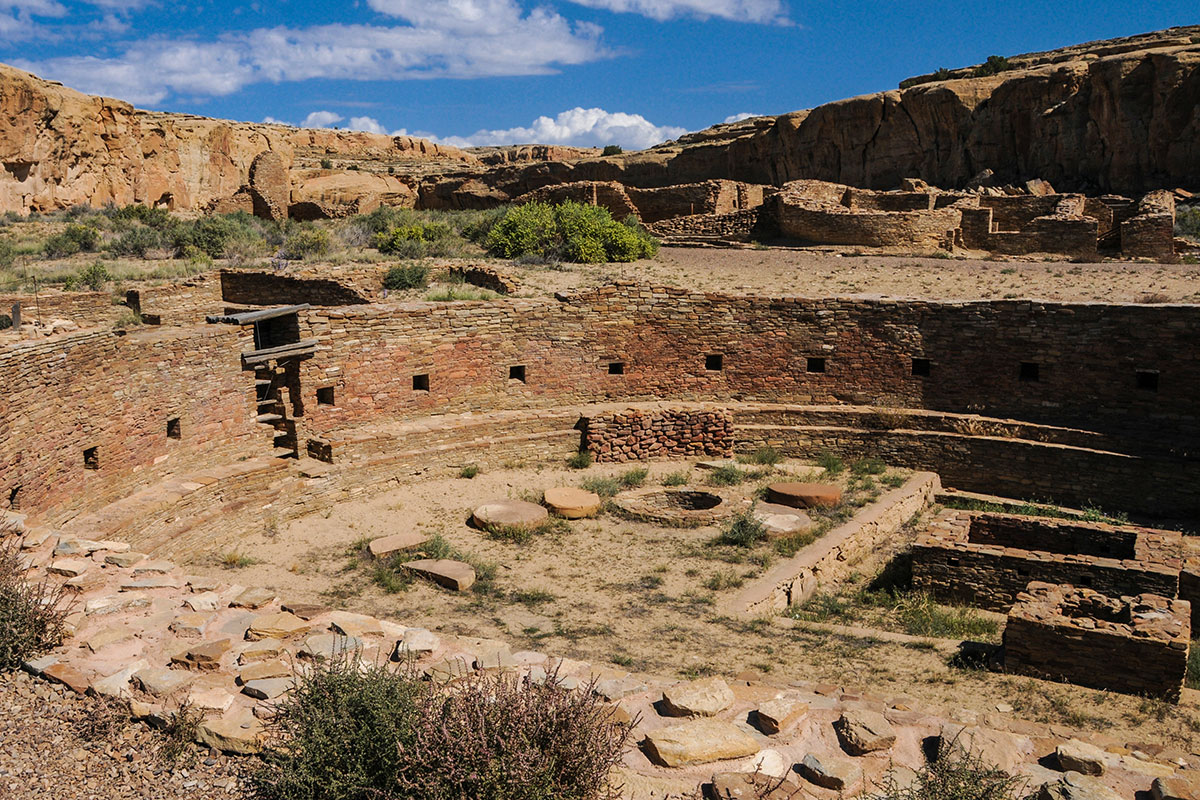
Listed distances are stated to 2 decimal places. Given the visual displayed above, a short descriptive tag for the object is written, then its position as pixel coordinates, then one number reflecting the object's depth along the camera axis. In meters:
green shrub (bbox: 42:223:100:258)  22.62
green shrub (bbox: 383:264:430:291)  18.62
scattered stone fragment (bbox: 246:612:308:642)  6.70
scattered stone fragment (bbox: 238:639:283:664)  6.23
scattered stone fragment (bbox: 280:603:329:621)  7.19
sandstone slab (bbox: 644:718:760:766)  5.34
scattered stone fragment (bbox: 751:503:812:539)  11.95
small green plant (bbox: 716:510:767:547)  11.73
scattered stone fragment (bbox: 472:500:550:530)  12.19
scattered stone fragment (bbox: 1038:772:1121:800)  4.86
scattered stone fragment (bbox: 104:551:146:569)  7.96
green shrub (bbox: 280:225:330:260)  22.27
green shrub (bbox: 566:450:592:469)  14.73
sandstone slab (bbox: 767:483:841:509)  12.92
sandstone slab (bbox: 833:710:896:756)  5.52
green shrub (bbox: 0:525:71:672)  5.92
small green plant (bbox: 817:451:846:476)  14.54
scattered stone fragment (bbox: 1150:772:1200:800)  4.88
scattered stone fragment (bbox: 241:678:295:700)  5.66
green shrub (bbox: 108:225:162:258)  22.97
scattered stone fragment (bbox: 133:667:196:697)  5.70
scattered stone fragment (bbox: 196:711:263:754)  5.19
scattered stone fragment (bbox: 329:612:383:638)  6.84
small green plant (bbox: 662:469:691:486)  13.97
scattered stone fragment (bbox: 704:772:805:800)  5.01
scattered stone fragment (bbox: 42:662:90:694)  5.70
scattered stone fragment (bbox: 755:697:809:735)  5.76
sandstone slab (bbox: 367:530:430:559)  11.20
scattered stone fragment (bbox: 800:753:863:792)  5.12
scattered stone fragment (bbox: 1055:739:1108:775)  5.24
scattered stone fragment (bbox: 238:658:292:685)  5.88
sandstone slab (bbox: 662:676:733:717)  5.90
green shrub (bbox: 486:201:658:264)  21.31
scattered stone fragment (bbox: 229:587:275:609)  7.46
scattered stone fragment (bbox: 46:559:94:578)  7.51
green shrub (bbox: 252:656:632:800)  4.46
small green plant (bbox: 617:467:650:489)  13.98
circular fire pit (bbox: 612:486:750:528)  12.57
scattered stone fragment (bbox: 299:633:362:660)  6.33
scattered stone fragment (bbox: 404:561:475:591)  10.30
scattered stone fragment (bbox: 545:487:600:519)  12.63
